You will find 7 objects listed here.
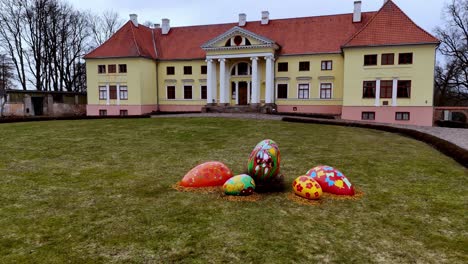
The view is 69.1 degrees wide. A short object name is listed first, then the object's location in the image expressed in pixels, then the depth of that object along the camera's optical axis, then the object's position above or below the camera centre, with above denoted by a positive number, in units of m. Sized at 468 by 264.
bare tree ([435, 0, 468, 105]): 43.03 +5.01
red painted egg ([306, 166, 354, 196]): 7.72 -1.71
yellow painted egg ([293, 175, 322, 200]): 7.39 -1.78
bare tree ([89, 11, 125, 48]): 59.28 +13.66
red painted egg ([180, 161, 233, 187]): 8.34 -1.70
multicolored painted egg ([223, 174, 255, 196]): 7.60 -1.77
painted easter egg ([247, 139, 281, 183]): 7.87 -1.29
